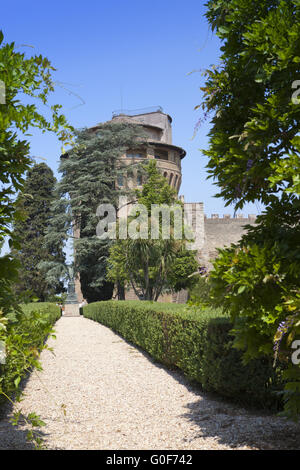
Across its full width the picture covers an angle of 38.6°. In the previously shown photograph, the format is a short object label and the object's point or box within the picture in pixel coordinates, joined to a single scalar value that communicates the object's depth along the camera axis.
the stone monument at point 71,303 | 27.69
